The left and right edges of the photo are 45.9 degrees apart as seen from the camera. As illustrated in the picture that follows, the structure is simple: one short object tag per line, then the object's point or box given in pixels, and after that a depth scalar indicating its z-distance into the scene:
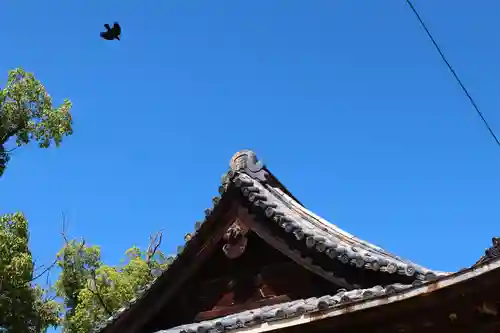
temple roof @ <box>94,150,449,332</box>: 6.24
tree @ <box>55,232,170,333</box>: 23.03
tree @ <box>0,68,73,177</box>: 17.02
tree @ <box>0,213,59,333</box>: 17.22
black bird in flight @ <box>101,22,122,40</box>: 7.93
